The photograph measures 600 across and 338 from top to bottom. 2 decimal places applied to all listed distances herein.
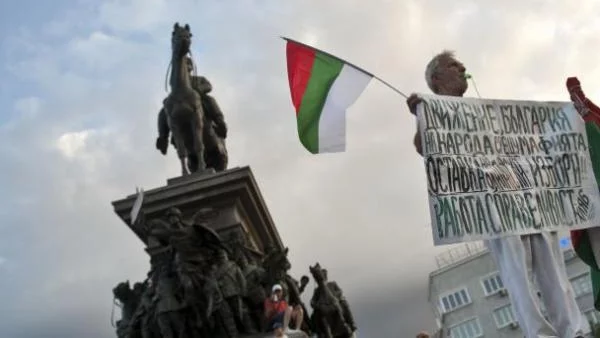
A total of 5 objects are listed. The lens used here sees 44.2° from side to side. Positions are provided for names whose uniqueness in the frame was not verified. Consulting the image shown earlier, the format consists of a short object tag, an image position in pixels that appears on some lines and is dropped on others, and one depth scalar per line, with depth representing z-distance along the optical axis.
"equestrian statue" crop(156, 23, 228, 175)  10.56
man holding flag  4.10
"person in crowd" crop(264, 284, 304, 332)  8.09
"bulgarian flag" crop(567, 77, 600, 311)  5.09
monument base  9.22
